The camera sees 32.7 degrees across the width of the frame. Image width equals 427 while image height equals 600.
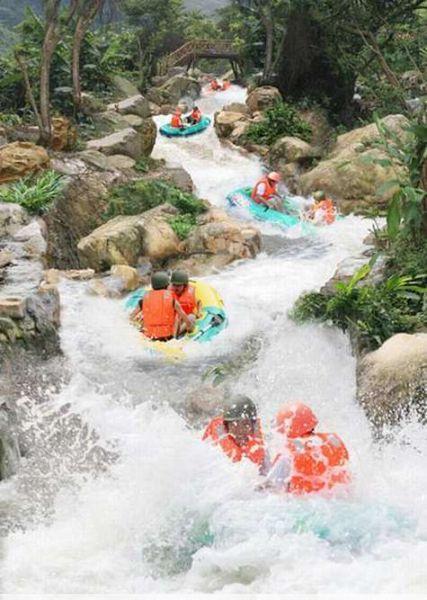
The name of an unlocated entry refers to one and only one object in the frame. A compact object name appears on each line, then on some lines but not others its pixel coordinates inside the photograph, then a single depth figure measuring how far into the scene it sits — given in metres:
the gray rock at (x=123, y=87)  21.39
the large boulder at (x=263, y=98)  20.33
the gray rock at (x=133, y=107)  18.89
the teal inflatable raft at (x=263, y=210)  14.08
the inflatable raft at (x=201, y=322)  8.52
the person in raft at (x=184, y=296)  8.84
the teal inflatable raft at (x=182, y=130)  20.97
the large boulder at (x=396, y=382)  6.47
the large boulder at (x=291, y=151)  17.55
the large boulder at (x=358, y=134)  16.20
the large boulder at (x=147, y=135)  16.80
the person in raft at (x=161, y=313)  8.64
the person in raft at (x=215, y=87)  31.72
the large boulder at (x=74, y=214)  11.89
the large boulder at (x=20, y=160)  12.68
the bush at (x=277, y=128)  18.83
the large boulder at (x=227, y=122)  20.06
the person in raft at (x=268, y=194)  14.45
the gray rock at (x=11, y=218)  10.93
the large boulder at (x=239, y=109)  21.09
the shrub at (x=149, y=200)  13.06
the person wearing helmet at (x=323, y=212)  14.20
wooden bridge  31.06
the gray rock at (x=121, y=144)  15.45
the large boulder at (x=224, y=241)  12.00
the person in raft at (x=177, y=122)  21.20
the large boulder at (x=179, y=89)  27.72
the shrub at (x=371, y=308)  7.42
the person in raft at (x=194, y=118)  21.56
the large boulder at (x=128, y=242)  11.35
